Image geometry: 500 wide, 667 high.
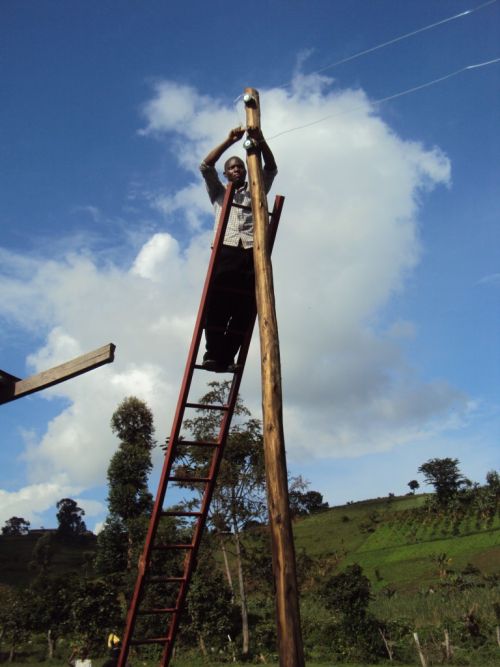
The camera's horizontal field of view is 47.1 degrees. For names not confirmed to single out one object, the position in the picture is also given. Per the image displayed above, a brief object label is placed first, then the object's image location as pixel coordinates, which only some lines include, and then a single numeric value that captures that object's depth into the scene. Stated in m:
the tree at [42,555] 47.37
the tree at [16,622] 22.05
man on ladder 5.82
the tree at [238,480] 18.09
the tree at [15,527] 88.45
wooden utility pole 3.60
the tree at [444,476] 66.11
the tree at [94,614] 20.83
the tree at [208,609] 19.16
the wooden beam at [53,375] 5.30
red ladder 5.75
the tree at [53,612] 21.83
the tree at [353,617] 18.22
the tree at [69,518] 74.06
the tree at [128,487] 27.92
